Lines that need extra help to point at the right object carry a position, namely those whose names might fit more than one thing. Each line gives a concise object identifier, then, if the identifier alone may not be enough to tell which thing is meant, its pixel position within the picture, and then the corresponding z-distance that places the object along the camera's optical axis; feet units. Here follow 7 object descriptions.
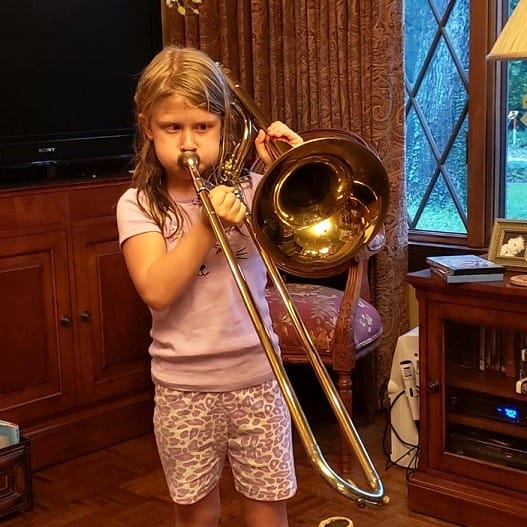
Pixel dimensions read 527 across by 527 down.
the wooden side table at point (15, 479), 8.49
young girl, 4.95
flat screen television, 9.48
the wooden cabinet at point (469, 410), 7.75
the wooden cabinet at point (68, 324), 9.30
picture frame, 8.05
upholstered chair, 8.89
